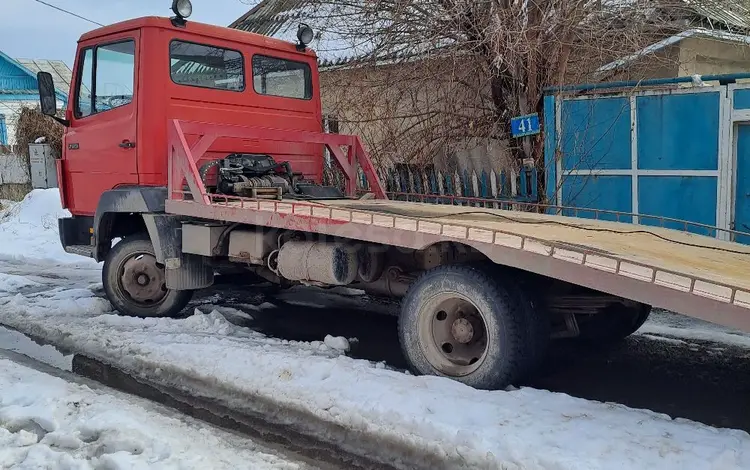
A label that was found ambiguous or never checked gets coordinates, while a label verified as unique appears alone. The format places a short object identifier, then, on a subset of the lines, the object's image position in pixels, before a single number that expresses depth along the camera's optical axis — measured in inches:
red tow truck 159.0
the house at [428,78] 362.3
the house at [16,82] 1267.2
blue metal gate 297.3
